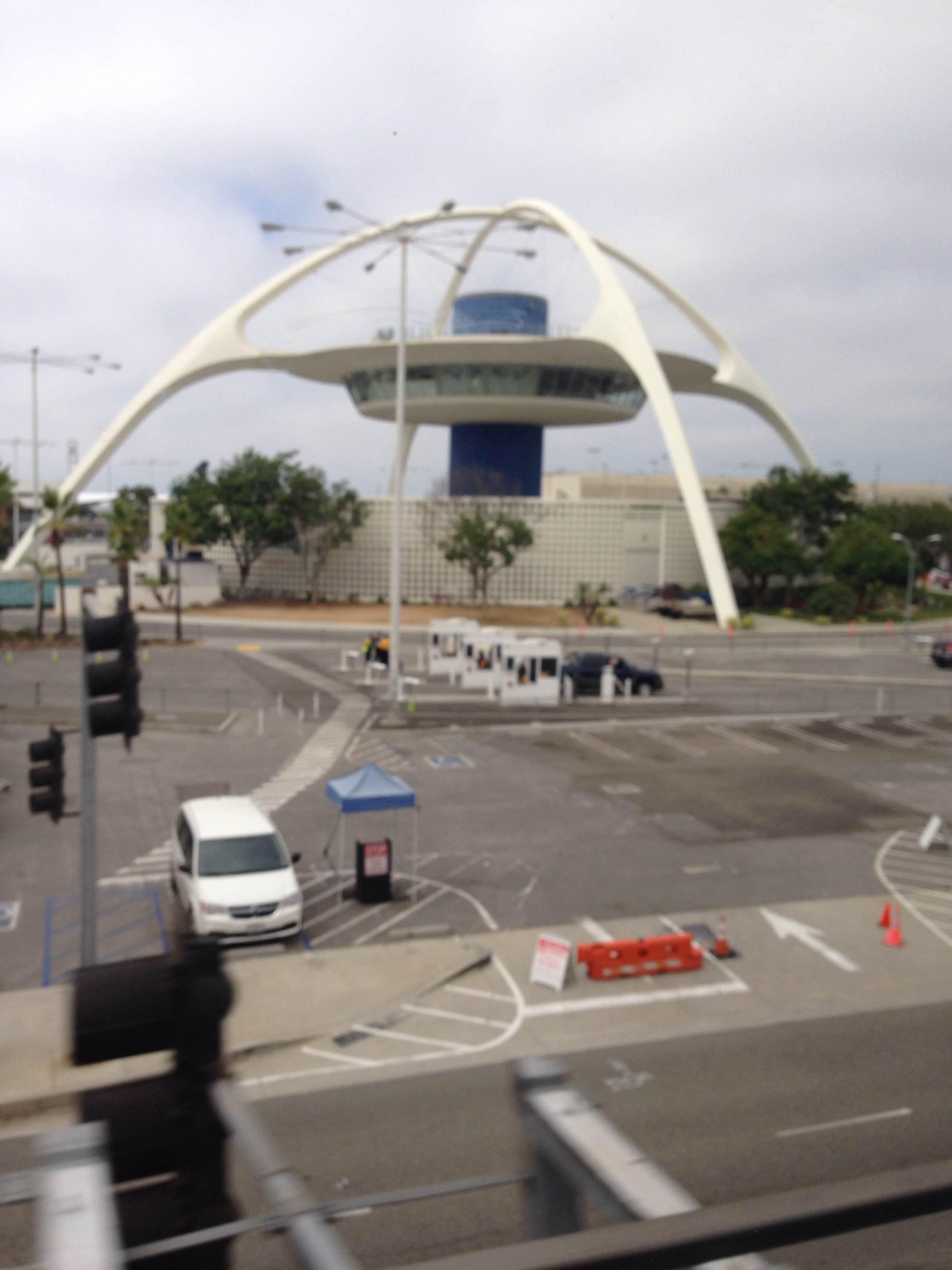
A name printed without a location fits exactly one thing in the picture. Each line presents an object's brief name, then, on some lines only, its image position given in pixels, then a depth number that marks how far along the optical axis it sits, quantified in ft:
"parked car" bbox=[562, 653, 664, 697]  127.75
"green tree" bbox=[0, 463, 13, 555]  156.04
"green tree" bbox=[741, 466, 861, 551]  261.65
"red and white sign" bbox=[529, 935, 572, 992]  43.83
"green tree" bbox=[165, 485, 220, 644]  189.47
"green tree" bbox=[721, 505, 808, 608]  244.01
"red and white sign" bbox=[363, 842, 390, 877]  53.36
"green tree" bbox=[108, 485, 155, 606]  164.45
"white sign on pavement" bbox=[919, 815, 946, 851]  65.00
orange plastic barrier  44.75
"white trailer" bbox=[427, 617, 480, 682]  136.67
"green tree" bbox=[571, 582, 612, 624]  223.92
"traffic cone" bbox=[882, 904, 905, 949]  49.39
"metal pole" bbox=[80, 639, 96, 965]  37.52
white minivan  47.39
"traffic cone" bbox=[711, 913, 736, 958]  47.42
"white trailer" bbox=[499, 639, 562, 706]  119.96
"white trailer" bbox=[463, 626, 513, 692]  129.39
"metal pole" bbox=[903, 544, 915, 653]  193.98
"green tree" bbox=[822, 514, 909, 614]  245.86
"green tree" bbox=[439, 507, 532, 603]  217.36
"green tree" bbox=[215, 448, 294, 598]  236.02
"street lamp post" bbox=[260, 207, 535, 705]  110.63
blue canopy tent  54.95
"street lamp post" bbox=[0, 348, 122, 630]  189.72
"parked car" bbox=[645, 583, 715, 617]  235.61
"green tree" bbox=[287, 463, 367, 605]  238.27
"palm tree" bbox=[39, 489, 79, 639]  162.30
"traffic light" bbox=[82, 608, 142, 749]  36.86
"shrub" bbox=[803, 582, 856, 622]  244.22
